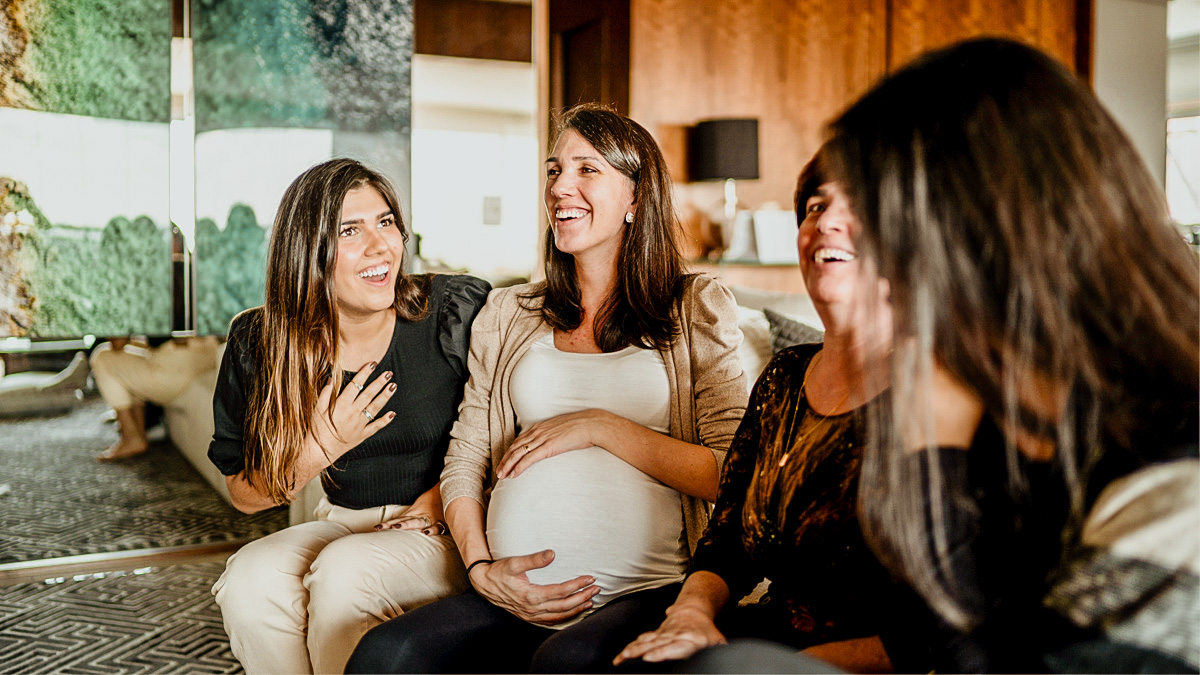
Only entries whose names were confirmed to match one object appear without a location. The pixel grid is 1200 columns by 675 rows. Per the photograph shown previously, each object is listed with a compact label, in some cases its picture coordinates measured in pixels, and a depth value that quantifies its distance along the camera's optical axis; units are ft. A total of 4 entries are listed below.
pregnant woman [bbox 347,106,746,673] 4.47
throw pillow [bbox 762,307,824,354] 7.68
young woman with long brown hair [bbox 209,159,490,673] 5.15
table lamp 12.99
